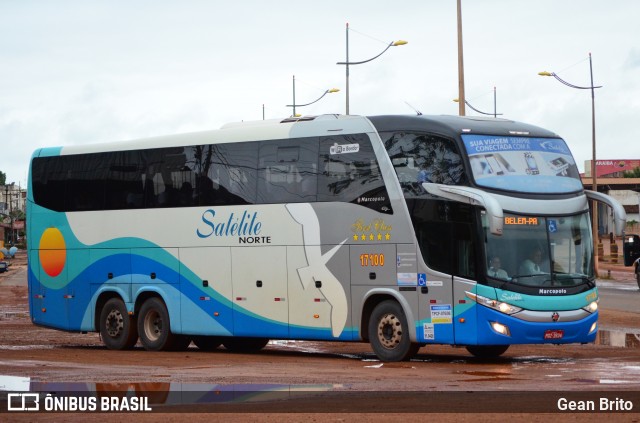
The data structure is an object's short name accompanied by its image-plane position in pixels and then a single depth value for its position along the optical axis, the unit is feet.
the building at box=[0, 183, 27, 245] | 560.20
